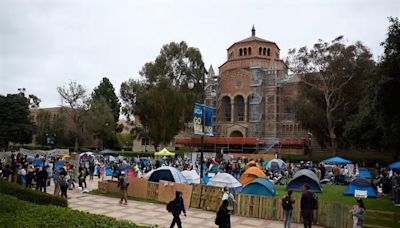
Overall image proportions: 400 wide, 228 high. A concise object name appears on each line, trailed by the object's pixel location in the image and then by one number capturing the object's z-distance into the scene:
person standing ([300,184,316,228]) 11.82
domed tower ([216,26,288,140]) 56.31
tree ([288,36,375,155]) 42.75
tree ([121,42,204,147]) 46.75
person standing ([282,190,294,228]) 11.95
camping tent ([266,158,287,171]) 30.83
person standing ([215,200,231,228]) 9.26
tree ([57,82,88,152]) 58.75
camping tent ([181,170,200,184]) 21.05
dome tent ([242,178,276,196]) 16.73
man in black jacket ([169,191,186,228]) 11.01
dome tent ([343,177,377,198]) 20.00
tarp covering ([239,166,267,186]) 21.52
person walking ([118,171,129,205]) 16.51
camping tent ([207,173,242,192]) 17.92
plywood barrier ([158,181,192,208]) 16.44
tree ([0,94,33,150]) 55.78
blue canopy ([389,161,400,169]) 25.48
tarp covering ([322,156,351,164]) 31.11
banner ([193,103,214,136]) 17.05
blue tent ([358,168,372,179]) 28.89
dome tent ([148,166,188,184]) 19.47
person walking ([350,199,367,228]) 10.57
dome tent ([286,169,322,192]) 21.14
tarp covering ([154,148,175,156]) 35.47
